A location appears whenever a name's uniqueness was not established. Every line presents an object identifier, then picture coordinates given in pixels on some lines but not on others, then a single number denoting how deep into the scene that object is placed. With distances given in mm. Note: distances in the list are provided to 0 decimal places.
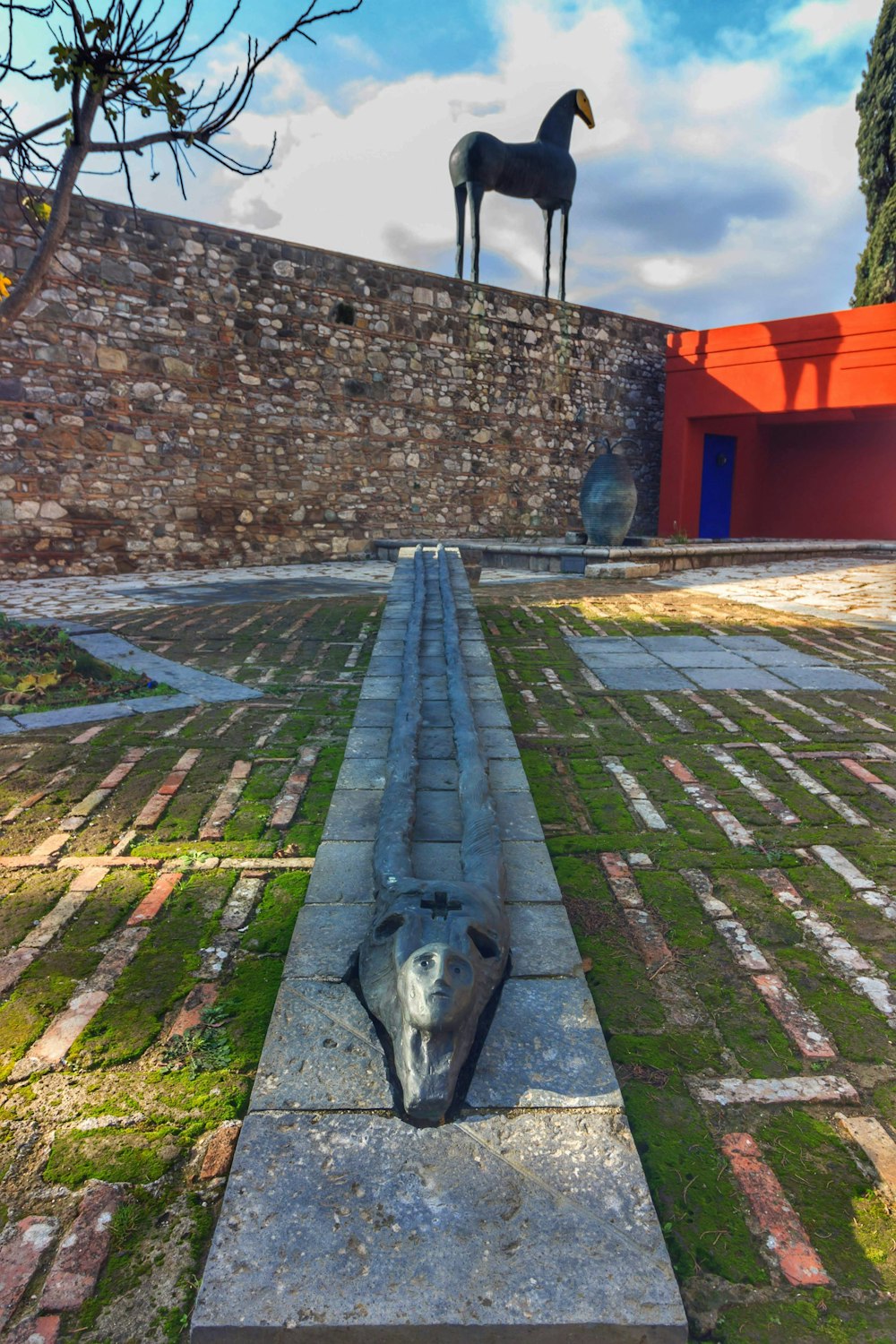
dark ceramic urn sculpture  11523
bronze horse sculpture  12227
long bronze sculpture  1482
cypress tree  15422
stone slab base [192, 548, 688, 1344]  1113
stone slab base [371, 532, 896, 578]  9992
